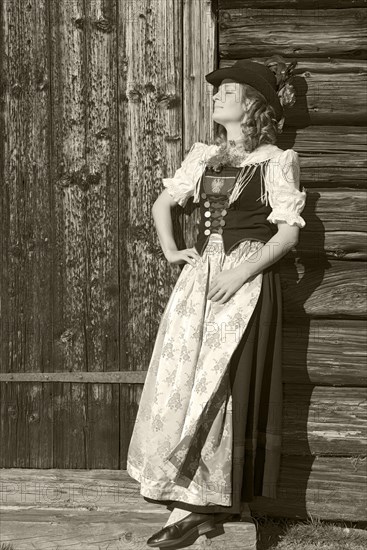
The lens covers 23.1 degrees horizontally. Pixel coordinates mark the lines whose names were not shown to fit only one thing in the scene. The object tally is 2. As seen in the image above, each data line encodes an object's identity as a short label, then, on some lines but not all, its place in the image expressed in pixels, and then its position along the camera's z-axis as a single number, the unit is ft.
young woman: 11.51
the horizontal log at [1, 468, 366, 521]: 13.08
